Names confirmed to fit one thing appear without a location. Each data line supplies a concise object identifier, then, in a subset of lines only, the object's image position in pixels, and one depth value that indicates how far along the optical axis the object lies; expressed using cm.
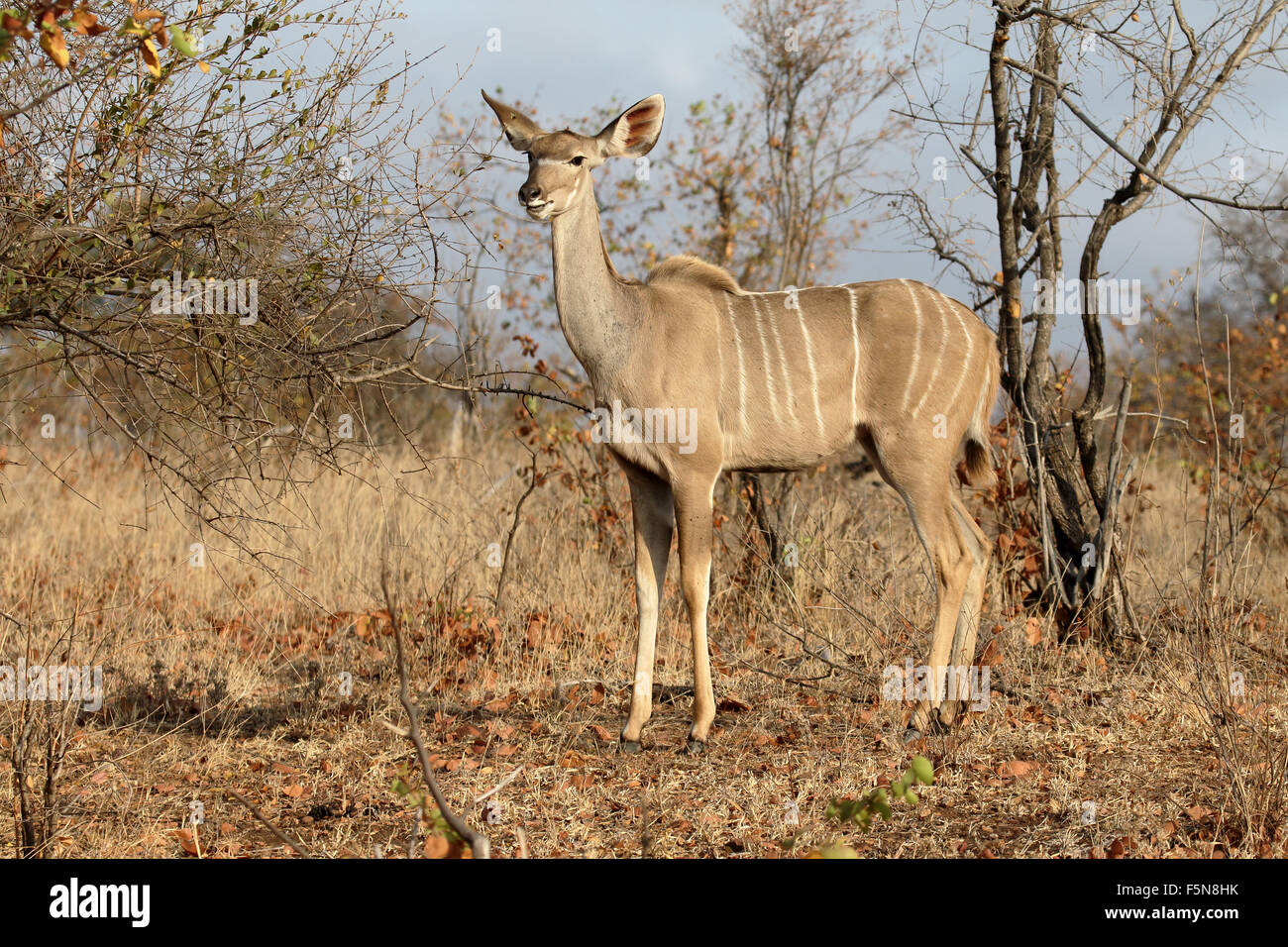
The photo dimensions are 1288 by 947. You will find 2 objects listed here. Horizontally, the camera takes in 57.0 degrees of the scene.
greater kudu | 516
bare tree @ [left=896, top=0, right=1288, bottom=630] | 601
